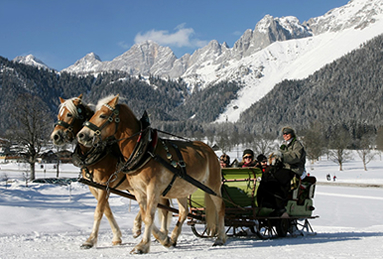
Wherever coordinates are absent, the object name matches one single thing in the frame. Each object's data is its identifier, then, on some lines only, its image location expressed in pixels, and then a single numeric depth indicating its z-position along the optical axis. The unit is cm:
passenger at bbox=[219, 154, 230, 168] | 1097
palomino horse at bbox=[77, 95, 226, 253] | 604
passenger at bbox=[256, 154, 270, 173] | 897
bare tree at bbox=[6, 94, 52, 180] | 3453
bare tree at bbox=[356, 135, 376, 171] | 7594
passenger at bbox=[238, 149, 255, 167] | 990
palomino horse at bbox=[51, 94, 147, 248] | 680
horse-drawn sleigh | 612
